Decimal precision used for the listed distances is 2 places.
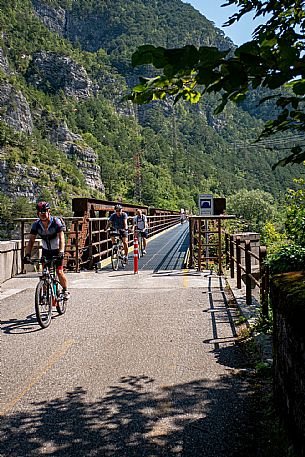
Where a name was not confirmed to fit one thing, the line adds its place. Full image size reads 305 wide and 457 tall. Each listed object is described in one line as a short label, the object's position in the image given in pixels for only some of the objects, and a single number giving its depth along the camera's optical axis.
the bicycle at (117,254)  14.19
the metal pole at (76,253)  13.02
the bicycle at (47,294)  6.83
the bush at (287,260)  6.45
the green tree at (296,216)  9.26
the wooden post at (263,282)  6.44
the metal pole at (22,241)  12.54
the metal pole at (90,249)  14.09
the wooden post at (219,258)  12.10
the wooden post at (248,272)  8.02
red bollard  12.83
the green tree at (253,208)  83.44
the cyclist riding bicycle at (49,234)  7.27
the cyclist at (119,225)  14.29
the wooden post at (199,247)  12.87
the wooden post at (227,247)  13.53
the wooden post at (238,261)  9.40
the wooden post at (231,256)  11.40
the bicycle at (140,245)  17.25
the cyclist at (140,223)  16.67
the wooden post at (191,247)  13.78
